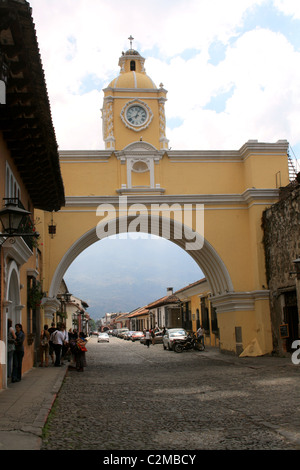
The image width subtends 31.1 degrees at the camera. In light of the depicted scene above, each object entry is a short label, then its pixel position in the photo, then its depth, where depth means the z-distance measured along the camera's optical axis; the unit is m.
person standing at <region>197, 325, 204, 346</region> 26.07
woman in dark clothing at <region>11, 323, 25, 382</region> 11.20
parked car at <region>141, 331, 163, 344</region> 36.96
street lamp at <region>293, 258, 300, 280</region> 16.44
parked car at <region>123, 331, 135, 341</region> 52.33
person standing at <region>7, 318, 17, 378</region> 11.10
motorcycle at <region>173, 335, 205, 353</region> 25.48
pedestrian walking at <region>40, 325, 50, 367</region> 16.81
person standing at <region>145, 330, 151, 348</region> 32.88
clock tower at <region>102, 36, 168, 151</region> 22.41
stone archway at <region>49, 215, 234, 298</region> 20.97
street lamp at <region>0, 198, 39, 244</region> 8.65
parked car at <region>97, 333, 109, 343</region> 48.94
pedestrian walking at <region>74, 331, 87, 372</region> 16.08
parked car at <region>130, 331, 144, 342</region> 48.29
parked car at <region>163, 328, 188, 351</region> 26.95
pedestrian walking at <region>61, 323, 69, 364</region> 18.86
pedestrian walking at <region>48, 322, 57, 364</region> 17.00
